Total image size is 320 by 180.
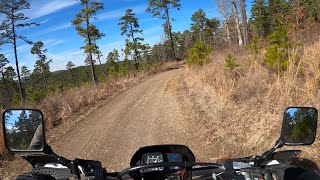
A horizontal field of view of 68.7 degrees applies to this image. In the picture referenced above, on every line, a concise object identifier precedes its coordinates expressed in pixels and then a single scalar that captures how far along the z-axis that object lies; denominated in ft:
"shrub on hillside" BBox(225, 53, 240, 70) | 22.19
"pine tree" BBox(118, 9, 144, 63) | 108.71
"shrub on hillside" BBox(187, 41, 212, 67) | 34.97
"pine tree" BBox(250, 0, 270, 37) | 147.63
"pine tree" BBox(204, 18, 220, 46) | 157.18
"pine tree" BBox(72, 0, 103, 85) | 64.53
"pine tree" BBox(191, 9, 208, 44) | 153.74
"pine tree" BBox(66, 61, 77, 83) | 200.92
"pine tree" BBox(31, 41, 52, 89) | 119.53
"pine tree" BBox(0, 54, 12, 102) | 112.11
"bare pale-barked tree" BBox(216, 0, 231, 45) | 66.59
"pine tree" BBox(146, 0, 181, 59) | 102.90
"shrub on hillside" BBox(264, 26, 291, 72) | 18.09
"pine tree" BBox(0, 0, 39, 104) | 63.95
